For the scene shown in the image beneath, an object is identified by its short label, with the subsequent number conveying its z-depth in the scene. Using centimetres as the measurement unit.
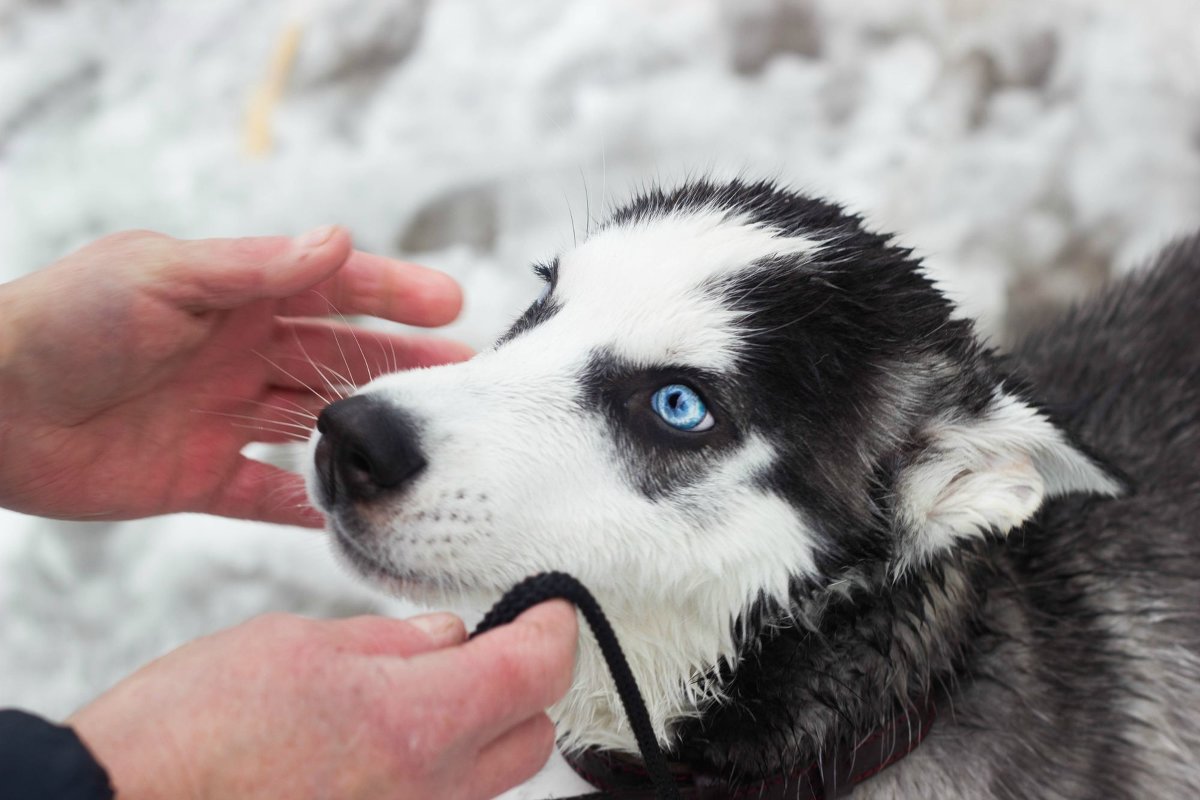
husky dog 66
